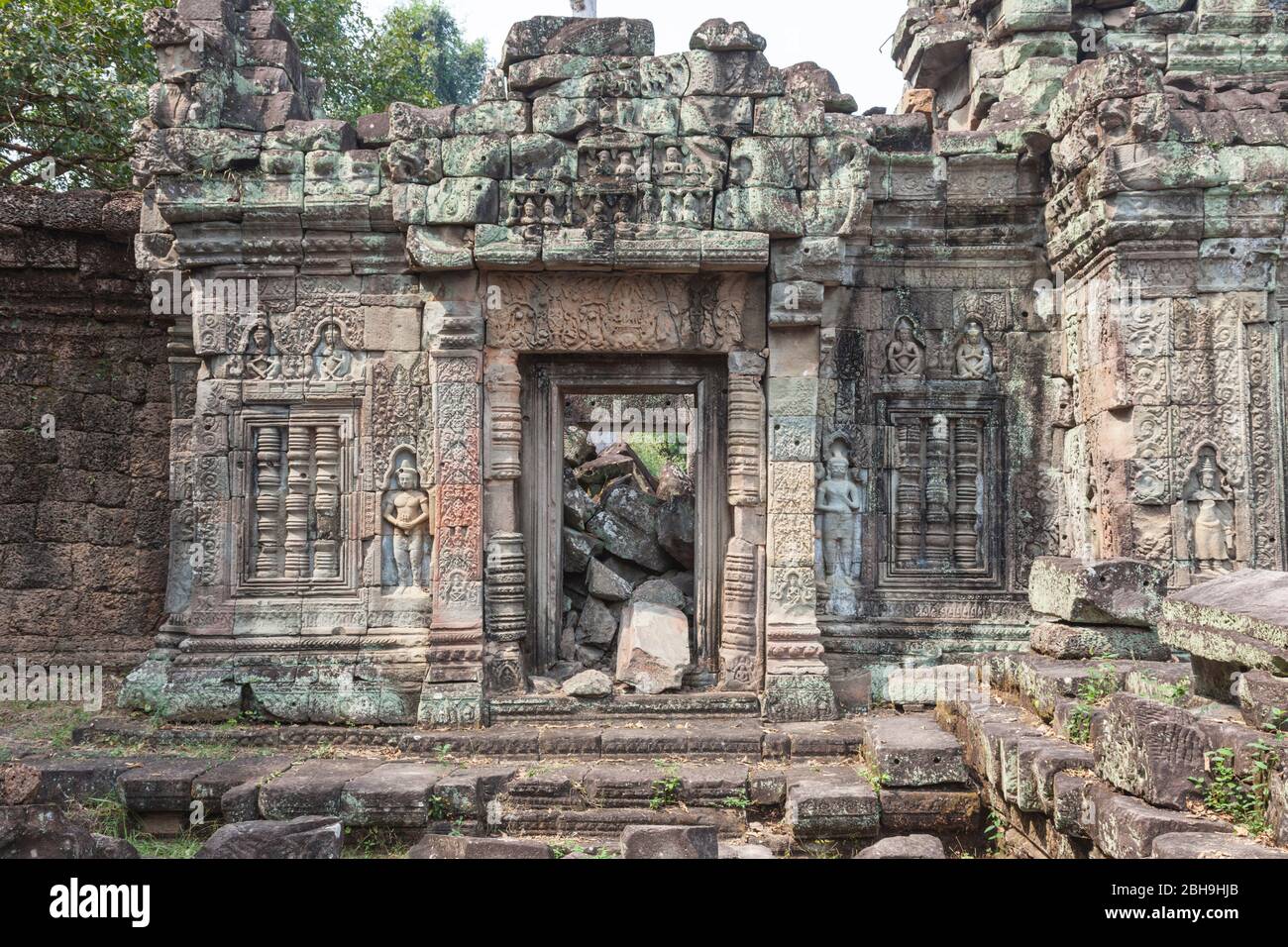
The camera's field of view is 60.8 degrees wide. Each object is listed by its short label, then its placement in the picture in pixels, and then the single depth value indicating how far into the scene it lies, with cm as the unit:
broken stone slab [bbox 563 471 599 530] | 850
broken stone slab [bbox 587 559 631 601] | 796
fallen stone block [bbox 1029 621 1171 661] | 609
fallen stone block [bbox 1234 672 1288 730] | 396
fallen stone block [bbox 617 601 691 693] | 725
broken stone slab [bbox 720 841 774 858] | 506
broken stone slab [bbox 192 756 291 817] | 602
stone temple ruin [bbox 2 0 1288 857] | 676
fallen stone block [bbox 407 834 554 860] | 462
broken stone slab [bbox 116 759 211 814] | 604
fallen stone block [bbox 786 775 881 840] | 566
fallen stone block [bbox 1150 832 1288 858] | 345
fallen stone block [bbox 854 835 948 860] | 473
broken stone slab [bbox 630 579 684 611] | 782
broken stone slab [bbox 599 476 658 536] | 837
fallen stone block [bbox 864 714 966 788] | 580
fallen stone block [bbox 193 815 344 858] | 446
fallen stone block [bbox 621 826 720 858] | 443
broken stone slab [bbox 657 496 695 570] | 816
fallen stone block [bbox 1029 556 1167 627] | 607
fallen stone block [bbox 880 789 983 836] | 571
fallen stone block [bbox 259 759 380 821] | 579
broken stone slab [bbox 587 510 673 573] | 827
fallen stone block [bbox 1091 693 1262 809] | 403
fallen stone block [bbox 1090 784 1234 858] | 380
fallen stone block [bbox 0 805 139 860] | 399
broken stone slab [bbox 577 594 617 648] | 786
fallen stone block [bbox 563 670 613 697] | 710
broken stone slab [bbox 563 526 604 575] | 805
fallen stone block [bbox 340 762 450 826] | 580
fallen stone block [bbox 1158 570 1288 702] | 422
